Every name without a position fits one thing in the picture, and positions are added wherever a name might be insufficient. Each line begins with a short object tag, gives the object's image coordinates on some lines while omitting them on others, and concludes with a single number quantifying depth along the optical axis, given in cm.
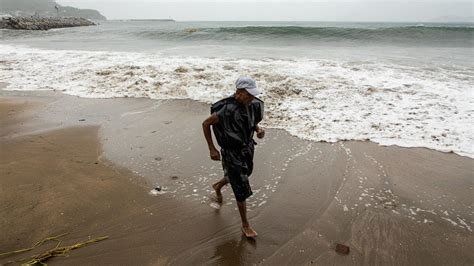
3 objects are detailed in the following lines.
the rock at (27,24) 4391
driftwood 286
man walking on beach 296
